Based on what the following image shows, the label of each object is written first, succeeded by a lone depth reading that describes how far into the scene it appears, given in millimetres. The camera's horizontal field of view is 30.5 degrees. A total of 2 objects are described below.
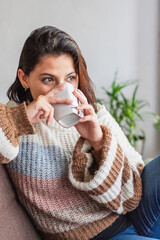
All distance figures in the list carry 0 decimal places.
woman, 961
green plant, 2506
